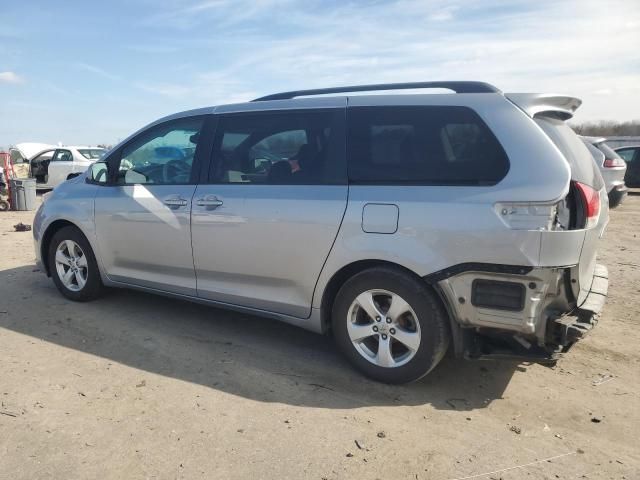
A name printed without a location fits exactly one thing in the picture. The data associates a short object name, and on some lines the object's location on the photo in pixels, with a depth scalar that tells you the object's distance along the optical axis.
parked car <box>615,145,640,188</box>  16.30
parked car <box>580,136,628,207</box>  11.67
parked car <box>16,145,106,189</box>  16.27
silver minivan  3.01
